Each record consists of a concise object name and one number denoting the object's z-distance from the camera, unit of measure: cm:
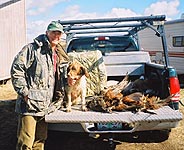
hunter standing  369
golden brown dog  421
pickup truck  394
